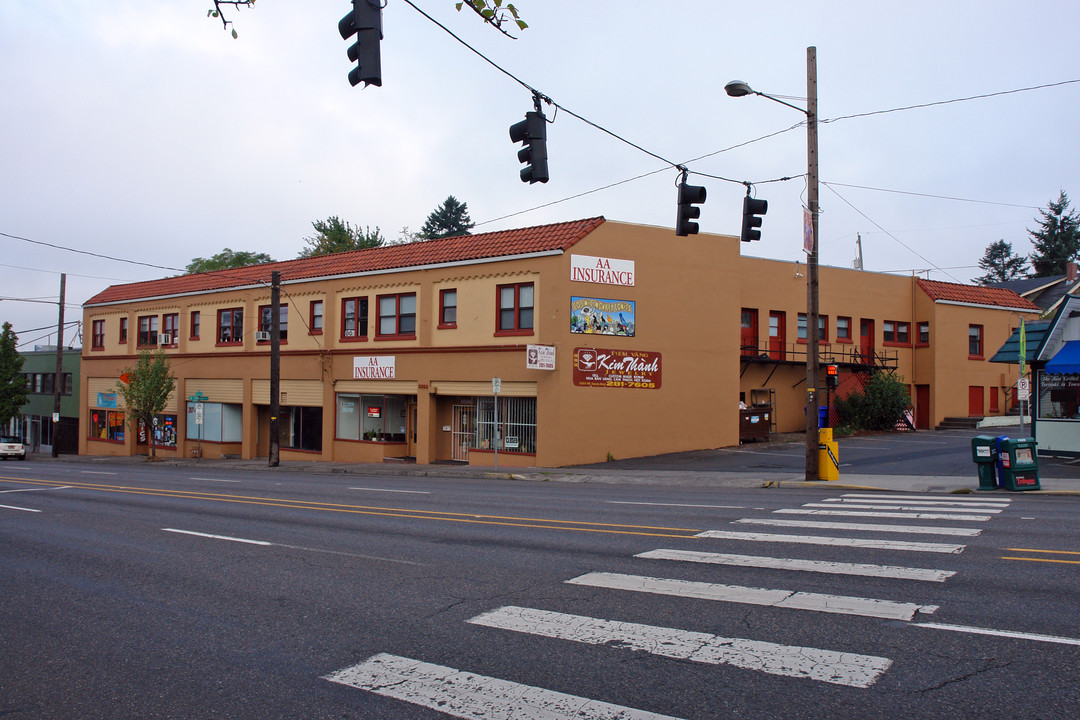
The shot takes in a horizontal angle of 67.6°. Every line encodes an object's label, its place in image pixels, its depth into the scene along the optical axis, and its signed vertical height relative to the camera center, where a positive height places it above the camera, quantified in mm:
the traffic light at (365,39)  7730 +3423
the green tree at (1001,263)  85938 +14228
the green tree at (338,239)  69500 +13690
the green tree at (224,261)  80000 +13359
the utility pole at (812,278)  19875 +2902
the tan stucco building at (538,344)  27156 +2075
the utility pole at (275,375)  31484 +746
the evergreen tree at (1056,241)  76562 +14799
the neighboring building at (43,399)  57094 -381
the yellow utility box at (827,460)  20219 -1643
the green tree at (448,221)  83731 +18101
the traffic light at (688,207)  15375 +3630
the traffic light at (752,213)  16891 +3822
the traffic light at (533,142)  11453 +3602
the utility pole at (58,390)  46000 +207
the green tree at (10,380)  53406 +906
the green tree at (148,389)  38500 +225
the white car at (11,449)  47219 -3254
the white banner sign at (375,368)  31391 +1043
